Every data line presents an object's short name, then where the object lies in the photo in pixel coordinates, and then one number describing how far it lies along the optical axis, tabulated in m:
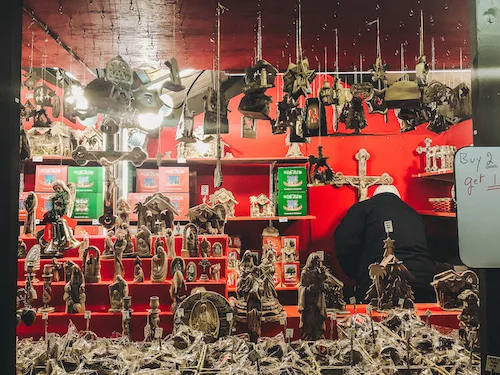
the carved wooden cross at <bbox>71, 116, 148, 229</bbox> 2.73
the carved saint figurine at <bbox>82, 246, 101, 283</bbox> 3.34
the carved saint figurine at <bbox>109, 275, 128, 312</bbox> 3.20
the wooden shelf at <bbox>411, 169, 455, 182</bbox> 4.73
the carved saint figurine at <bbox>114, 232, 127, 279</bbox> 3.37
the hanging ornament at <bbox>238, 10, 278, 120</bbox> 2.35
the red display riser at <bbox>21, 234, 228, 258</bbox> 3.59
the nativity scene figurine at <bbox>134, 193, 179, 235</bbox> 3.59
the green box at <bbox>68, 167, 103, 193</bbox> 4.46
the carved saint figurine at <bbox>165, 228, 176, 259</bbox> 3.48
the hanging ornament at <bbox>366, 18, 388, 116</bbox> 2.38
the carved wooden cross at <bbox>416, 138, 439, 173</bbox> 5.06
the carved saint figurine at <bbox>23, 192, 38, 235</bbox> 3.16
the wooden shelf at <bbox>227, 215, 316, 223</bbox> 4.76
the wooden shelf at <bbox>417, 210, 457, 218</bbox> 4.63
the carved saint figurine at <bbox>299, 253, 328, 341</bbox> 2.55
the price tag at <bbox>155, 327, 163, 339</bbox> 2.22
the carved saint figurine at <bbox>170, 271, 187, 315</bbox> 3.16
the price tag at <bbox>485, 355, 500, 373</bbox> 1.37
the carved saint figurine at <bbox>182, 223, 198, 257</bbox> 3.56
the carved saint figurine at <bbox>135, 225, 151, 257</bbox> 3.48
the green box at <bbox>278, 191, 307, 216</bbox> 4.78
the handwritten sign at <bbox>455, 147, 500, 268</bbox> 1.34
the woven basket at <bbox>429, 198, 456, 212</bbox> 4.77
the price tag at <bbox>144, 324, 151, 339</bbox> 2.48
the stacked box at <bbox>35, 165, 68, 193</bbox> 4.49
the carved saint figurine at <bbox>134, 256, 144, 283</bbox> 3.36
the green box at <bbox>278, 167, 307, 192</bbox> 4.76
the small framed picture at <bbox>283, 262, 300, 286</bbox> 4.56
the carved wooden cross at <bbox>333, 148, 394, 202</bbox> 5.28
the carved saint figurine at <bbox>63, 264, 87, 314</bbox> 3.22
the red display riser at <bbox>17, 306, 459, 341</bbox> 3.14
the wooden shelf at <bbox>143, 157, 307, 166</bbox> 4.86
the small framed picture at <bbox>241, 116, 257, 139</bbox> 3.09
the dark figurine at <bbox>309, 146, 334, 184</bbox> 3.63
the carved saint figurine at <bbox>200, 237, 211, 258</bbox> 3.56
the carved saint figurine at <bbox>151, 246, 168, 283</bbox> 3.36
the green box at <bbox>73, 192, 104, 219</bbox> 4.40
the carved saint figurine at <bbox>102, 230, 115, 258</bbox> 3.48
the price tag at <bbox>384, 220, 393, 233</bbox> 2.73
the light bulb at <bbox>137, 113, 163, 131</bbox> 2.61
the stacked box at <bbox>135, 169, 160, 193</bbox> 4.75
